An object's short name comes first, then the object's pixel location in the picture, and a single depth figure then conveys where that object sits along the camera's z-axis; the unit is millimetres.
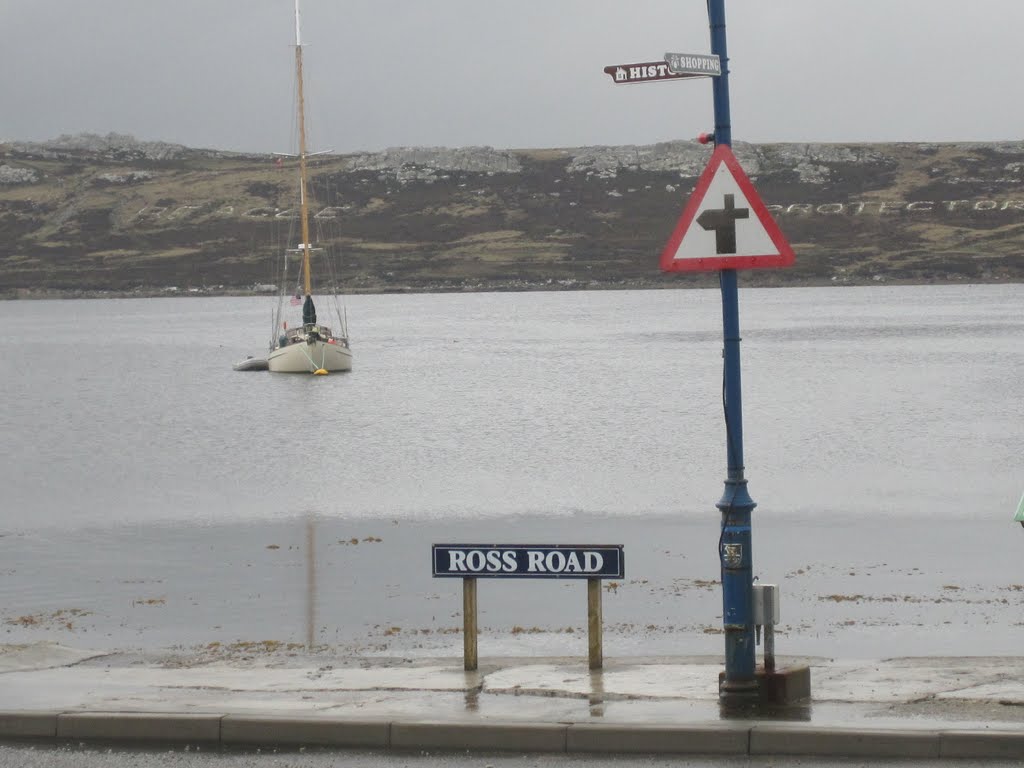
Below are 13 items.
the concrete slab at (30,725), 18469
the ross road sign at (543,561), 20828
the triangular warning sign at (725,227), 18406
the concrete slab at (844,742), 16437
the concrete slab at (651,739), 17000
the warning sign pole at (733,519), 18547
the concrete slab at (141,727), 18078
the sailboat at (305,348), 148125
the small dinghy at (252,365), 168000
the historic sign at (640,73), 18203
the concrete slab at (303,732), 17672
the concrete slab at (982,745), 16234
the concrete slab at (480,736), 17219
